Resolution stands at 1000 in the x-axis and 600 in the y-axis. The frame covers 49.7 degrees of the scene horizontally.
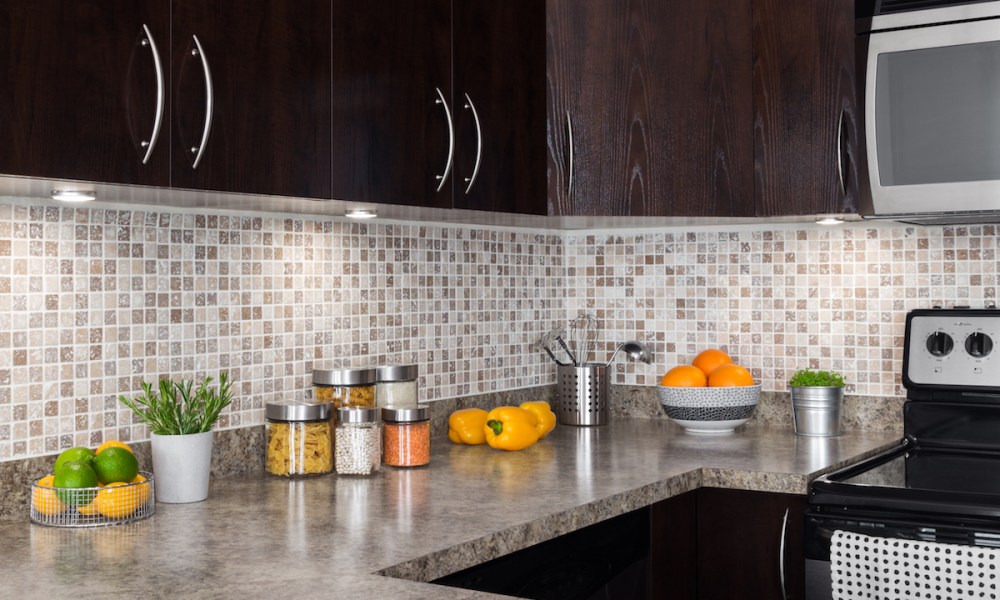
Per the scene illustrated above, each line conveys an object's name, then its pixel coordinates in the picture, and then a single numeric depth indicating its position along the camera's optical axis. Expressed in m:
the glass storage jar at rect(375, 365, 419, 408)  2.52
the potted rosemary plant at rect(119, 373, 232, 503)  1.94
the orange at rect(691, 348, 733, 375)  2.93
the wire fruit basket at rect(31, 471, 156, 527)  1.79
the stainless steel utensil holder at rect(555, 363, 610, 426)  3.07
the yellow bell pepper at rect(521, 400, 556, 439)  2.76
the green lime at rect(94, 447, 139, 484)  1.81
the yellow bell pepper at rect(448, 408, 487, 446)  2.70
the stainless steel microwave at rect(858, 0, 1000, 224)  2.35
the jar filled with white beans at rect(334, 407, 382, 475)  2.23
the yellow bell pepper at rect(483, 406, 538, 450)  2.57
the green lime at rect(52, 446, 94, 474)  1.81
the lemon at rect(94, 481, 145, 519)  1.79
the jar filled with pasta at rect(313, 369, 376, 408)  2.42
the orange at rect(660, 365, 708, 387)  2.85
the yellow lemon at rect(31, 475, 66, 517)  1.79
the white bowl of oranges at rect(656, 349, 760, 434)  2.81
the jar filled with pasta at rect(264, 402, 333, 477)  2.21
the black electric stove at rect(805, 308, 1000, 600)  2.09
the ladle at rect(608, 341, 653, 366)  3.14
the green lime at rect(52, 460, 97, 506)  1.77
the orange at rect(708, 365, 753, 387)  2.84
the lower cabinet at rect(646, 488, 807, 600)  2.32
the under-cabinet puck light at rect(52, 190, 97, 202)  1.79
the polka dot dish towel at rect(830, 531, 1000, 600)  1.98
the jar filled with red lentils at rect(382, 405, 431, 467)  2.34
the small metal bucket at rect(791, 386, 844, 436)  2.77
